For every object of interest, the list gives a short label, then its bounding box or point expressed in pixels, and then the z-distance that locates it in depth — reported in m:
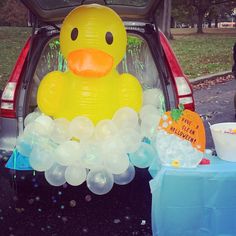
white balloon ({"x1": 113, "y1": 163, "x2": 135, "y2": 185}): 2.19
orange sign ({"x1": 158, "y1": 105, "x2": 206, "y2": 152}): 1.95
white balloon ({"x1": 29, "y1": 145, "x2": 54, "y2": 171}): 2.14
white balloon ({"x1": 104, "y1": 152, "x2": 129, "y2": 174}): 2.11
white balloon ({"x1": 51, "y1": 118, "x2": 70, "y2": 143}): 2.33
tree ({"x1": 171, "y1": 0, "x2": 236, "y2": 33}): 22.49
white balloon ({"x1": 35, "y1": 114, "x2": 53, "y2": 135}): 2.33
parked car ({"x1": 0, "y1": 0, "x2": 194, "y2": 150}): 2.53
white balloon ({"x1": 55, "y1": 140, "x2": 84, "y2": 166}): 2.14
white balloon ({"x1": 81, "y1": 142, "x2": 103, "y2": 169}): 2.14
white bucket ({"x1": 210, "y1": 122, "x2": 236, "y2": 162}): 1.94
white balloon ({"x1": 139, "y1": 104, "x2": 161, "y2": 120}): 2.48
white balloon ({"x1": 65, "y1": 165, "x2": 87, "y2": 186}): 2.15
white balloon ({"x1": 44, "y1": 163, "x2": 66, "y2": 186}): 2.17
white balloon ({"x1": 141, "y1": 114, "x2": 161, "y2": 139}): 2.37
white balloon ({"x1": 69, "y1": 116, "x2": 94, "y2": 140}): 2.24
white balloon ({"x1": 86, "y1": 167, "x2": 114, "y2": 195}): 2.11
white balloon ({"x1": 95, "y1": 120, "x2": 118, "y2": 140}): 2.24
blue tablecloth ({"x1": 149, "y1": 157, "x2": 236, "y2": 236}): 1.86
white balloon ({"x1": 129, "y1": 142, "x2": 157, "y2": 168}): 2.12
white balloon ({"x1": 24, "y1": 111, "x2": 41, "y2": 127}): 2.46
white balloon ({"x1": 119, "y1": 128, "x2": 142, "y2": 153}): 2.18
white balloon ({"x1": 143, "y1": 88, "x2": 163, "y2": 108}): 2.70
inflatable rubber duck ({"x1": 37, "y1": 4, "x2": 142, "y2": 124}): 2.39
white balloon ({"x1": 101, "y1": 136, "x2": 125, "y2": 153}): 2.14
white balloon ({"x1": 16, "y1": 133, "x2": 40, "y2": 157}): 2.23
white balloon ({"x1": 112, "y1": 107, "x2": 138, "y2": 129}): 2.33
